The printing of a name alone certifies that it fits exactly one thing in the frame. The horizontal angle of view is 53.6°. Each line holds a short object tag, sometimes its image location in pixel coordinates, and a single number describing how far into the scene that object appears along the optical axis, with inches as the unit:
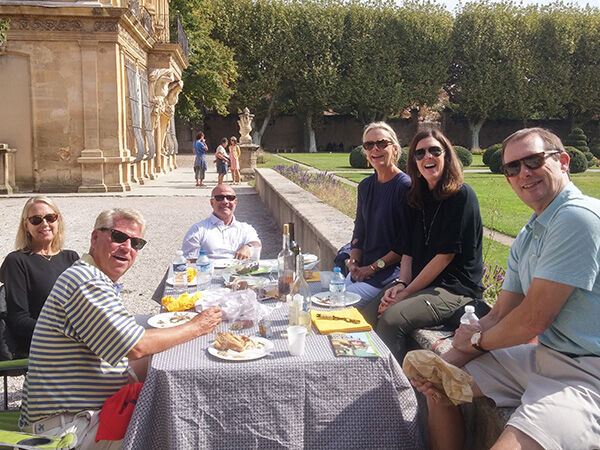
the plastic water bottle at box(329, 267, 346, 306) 138.6
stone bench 100.1
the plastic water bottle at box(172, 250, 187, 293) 157.6
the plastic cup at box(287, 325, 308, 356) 106.0
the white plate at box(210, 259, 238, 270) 183.9
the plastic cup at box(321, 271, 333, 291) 155.9
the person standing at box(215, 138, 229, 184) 781.9
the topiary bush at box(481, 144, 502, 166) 986.7
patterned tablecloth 99.9
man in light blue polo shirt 87.0
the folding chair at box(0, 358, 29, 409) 124.4
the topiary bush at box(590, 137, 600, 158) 1501.0
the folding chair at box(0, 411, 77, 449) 91.8
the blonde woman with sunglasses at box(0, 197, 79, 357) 149.9
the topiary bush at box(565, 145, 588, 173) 926.4
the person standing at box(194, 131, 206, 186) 748.0
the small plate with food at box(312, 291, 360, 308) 138.4
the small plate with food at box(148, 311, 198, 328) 124.9
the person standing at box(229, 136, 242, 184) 805.9
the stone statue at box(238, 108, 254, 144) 946.1
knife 124.1
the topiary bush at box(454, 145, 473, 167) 1029.8
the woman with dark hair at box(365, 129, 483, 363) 138.6
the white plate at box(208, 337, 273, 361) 104.0
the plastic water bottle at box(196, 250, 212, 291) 162.6
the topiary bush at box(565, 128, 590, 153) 1214.3
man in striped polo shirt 104.9
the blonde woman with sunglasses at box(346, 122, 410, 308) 178.1
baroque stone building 627.8
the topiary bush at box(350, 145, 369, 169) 1026.1
